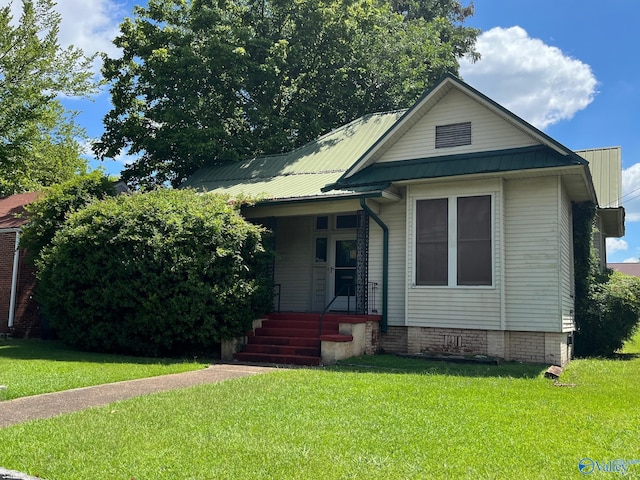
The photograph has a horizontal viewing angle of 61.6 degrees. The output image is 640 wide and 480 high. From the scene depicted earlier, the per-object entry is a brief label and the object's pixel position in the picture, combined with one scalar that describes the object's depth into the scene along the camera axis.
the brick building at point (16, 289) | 16.52
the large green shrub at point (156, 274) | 11.31
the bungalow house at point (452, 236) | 10.91
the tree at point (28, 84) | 22.14
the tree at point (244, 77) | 21.55
